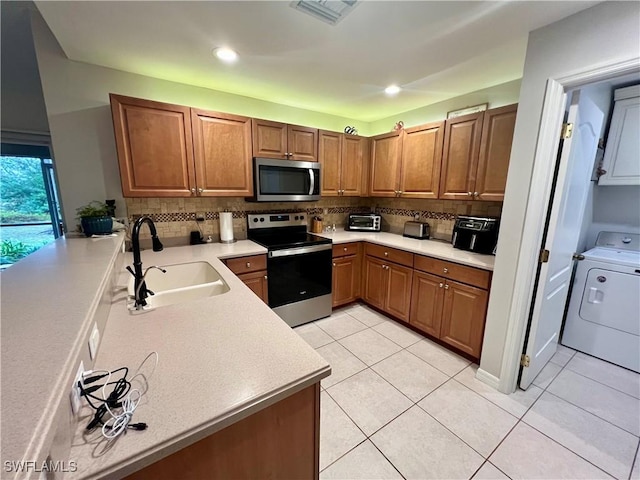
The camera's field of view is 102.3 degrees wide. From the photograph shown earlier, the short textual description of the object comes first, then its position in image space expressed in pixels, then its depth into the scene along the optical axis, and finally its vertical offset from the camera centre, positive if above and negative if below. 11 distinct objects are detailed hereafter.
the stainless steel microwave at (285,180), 2.51 +0.14
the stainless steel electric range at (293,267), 2.48 -0.73
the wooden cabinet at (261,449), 0.65 -0.72
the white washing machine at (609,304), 2.08 -0.88
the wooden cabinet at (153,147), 1.97 +0.35
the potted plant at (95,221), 1.87 -0.21
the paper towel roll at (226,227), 2.58 -0.34
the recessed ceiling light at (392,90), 2.41 +1.00
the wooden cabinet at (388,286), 2.65 -0.99
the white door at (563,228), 1.56 -0.20
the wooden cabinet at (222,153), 2.24 +0.35
